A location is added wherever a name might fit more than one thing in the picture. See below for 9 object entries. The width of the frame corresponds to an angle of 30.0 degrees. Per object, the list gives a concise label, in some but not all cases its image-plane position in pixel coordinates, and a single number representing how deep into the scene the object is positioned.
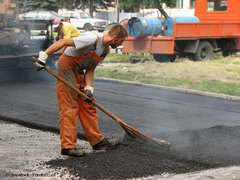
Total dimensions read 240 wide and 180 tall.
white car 36.88
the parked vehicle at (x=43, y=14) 27.03
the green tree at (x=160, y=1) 22.73
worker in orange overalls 5.05
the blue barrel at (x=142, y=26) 15.72
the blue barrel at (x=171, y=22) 15.81
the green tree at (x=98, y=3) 50.22
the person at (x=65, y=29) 11.02
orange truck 15.68
